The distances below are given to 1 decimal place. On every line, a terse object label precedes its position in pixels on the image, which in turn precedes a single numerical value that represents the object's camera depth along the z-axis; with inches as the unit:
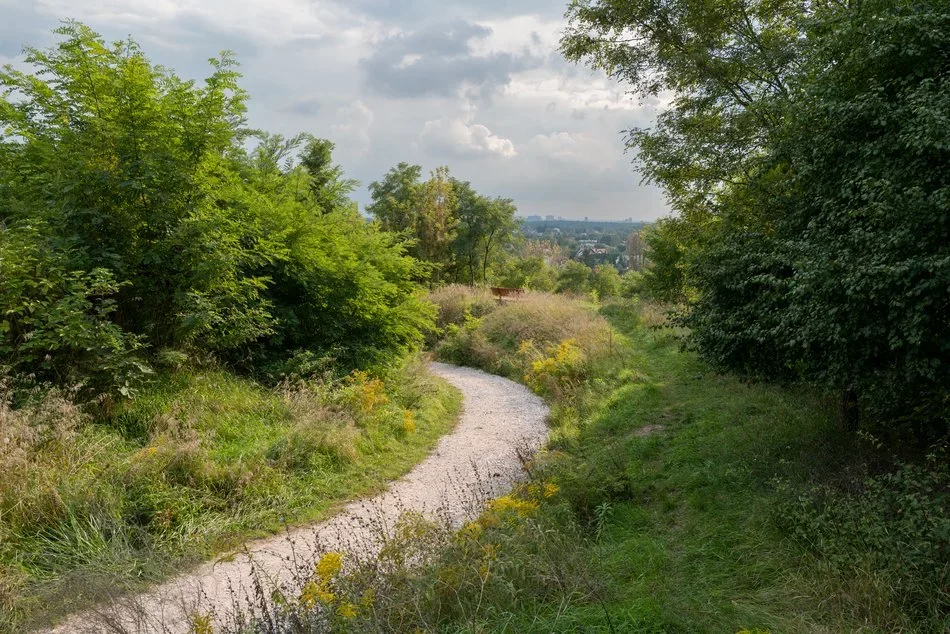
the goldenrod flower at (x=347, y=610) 143.2
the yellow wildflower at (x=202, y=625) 137.7
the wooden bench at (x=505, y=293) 982.4
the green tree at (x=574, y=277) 1908.2
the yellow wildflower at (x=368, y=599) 150.7
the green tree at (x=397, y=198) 1266.0
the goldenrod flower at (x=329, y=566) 162.6
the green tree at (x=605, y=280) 1886.1
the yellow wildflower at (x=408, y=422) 388.6
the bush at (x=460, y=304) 899.4
